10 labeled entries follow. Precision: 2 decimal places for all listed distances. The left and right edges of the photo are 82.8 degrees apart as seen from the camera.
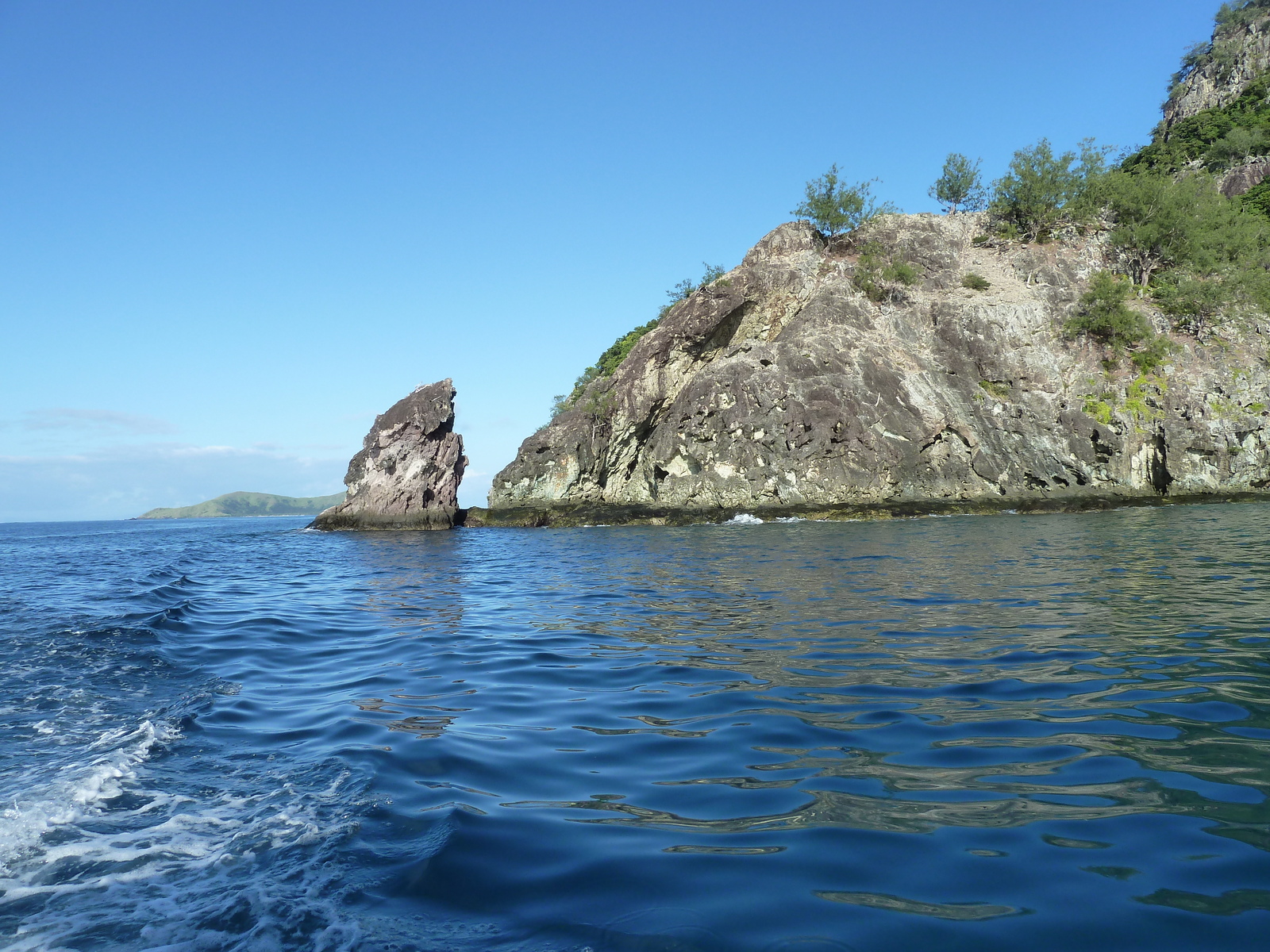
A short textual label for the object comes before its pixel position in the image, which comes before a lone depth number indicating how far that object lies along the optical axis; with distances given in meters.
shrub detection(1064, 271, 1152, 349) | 41.97
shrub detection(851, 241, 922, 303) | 47.59
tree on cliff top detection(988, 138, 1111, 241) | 50.38
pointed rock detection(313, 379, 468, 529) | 49.44
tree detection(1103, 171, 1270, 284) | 45.34
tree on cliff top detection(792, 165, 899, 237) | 52.84
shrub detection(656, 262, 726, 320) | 55.00
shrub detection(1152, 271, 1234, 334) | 42.41
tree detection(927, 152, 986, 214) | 54.78
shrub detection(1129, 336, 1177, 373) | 41.38
